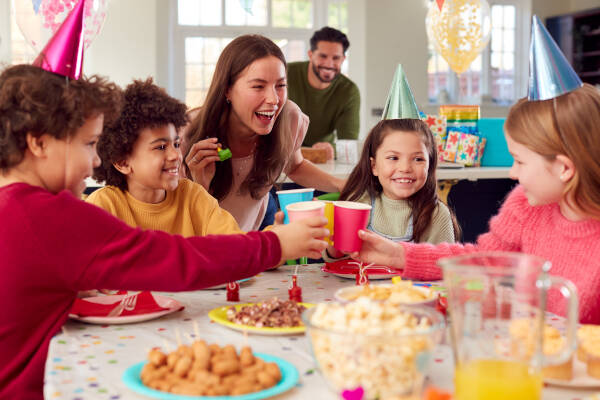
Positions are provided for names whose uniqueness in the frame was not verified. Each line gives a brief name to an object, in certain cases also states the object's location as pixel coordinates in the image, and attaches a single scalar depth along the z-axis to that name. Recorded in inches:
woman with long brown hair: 94.0
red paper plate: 68.7
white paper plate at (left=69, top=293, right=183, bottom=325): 51.1
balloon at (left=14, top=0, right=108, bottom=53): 167.8
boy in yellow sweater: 74.4
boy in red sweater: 48.6
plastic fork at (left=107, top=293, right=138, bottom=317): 53.2
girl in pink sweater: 53.6
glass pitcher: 31.8
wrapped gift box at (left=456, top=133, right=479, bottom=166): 159.3
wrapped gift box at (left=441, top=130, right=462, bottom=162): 159.3
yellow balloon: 184.4
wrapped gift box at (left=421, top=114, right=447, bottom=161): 158.7
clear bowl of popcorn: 33.6
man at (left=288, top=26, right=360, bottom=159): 207.0
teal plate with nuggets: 35.4
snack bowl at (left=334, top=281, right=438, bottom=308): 46.7
